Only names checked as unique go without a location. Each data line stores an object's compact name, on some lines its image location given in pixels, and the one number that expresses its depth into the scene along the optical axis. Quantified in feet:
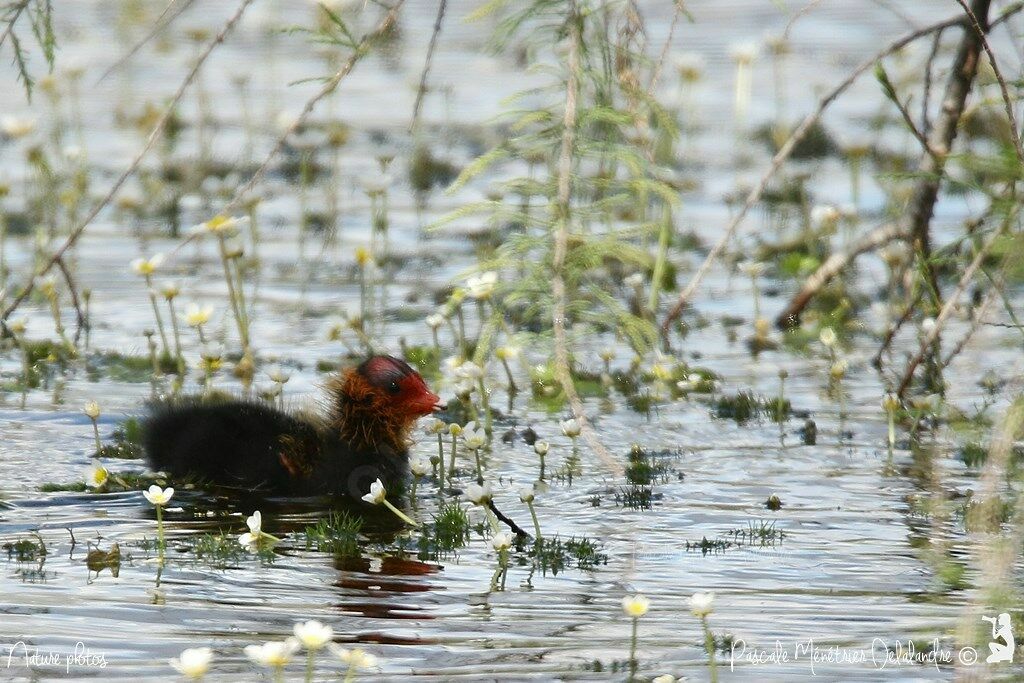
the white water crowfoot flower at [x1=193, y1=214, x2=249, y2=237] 47.76
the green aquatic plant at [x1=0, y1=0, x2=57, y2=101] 32.81
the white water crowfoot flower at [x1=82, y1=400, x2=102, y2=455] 44.11
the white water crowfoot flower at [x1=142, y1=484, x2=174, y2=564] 35.73
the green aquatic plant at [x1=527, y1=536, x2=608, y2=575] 36.45
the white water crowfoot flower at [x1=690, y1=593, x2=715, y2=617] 27.66
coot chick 43.96
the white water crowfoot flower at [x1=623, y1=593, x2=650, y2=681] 28.50
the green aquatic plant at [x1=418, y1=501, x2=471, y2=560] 37.90
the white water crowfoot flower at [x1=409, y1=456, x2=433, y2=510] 43.29
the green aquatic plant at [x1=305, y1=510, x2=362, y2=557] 37.65
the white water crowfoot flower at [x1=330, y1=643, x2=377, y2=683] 24.80
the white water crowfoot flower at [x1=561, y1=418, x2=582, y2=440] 41.98
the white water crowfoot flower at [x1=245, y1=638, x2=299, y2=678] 24.22
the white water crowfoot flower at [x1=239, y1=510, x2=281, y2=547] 35.19
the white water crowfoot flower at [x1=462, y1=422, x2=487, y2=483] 43.06
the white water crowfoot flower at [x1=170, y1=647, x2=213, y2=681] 24.38
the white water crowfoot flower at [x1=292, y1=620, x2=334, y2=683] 24.67
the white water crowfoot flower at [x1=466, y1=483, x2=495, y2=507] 36.24
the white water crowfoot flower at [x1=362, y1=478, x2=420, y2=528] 37.37
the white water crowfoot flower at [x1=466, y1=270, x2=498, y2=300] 34.29
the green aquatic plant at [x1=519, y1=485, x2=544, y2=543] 37.06
